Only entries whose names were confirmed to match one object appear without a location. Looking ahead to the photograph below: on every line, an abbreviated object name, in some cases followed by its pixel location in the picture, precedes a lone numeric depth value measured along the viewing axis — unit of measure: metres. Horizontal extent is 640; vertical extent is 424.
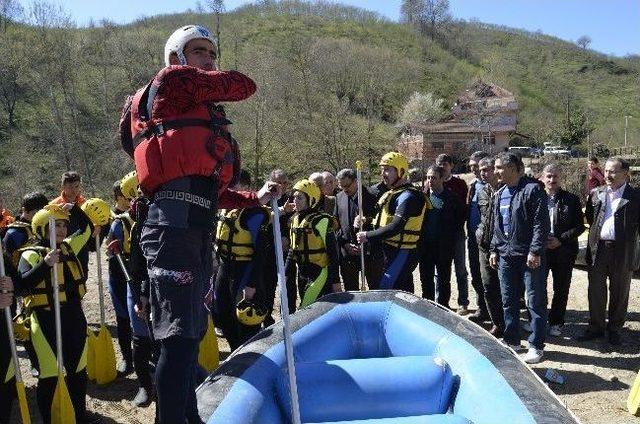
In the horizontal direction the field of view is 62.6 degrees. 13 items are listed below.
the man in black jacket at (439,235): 6.66
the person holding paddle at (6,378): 3.71
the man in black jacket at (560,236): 5.98
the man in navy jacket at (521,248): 4.95
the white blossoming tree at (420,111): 45.22
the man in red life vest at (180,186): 2.01
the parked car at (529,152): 37.50
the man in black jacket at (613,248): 5.51
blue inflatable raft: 2.72
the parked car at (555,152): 32.01
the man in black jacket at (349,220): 6.82
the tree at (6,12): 51.22
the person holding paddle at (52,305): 3.70
